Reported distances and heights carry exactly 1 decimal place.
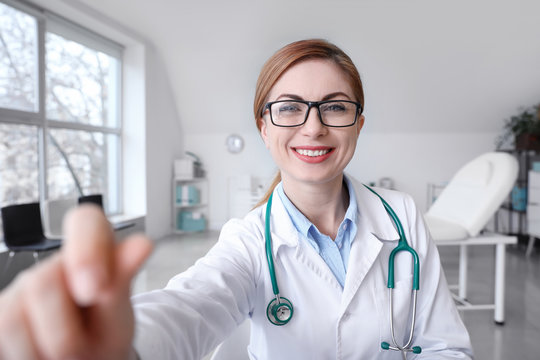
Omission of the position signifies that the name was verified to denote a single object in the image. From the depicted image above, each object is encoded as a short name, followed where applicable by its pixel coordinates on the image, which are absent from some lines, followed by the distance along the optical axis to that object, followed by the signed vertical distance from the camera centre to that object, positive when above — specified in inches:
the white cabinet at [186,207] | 221.5 -27.7
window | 124.4 +25.9
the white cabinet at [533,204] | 167.6 -17.8
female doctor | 33.0 -9.4
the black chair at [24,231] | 105.8 -21.8
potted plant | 188.5 +24.0
